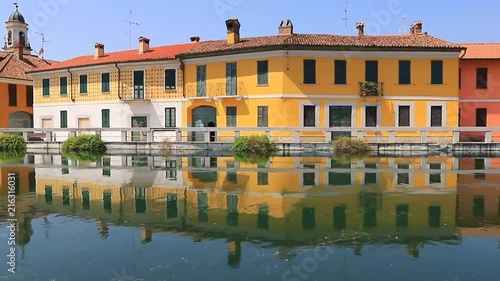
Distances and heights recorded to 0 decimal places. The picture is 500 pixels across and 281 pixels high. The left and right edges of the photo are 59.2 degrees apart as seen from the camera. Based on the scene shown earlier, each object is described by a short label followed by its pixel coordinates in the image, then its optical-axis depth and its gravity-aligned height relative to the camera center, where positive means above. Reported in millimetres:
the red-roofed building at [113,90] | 33125 +3343
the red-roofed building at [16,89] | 40900 +4148
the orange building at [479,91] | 31391 +2925
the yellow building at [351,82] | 28812 +3334
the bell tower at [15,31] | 57031 +13315
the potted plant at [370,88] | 28875 +2878
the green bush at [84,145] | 27609 -790
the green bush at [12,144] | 28562 -745
